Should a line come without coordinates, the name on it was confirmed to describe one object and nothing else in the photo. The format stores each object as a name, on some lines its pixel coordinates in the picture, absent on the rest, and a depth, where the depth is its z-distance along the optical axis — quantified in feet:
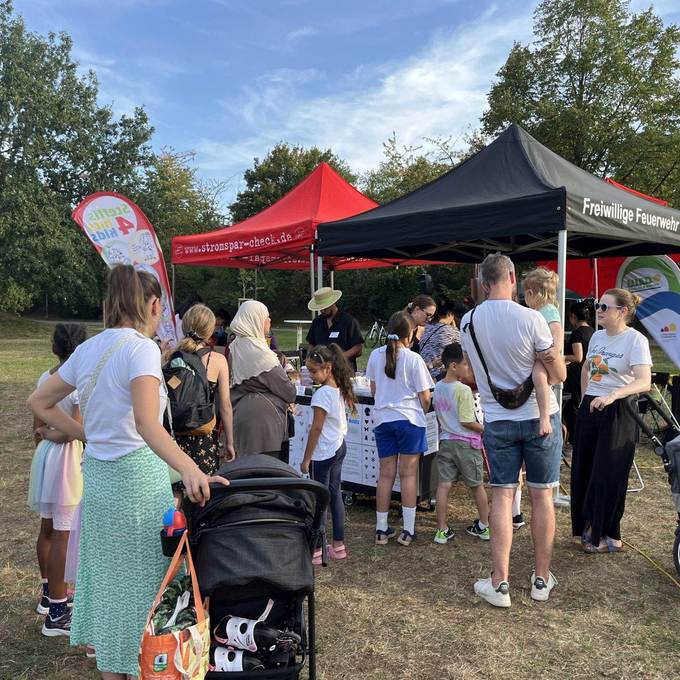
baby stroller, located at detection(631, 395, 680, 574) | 10.69
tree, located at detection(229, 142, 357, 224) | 122.11
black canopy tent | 14.67
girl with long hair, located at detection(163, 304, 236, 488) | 11.33
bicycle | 68.72
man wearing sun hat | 19.34
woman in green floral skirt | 6.30
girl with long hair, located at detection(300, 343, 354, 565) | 12.28
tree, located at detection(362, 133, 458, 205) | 91.93
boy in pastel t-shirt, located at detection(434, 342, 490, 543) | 13.08
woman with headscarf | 12.39
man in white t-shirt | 10.24
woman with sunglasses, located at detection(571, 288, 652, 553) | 12.21
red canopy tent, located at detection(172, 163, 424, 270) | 23.58
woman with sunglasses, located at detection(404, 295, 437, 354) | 17.52
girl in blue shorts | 13.08
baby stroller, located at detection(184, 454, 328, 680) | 6.09
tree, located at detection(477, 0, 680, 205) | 66.18
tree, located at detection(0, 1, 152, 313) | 85.76
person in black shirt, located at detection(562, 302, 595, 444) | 18.13
